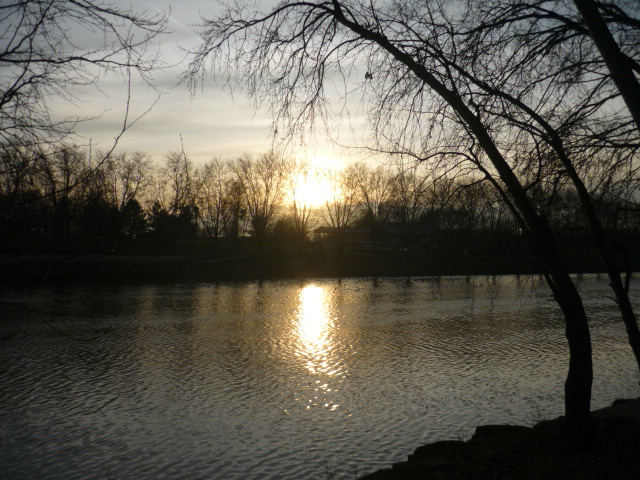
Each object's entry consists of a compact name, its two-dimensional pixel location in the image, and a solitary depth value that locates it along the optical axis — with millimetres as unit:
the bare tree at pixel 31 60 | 3938
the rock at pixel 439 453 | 6227
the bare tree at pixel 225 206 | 54712
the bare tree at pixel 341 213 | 77250
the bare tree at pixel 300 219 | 71188
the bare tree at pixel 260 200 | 66375
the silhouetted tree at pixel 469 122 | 5633
